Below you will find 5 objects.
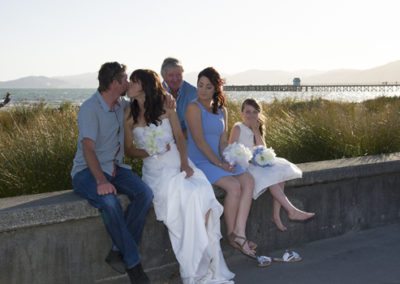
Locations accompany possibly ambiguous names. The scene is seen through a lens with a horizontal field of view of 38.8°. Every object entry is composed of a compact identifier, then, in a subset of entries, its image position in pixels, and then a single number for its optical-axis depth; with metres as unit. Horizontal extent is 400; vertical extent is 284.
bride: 4.34
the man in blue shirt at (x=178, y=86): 5.43
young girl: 5.00
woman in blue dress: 4.76
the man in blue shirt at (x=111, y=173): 4.02
